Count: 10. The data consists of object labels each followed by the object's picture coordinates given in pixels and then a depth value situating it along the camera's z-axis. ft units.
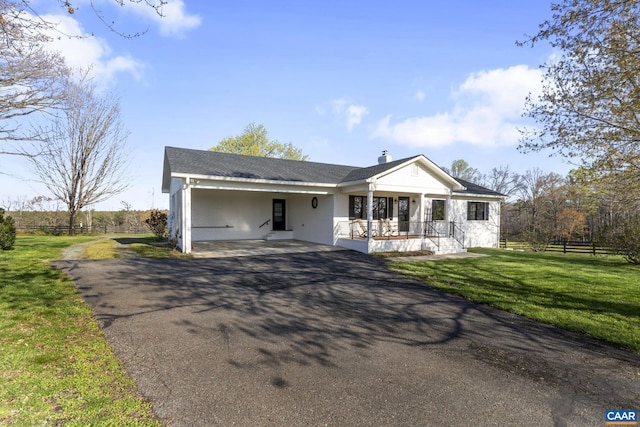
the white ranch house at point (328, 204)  45.73
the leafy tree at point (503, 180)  145.69
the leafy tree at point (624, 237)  39.93
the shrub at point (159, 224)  59.88
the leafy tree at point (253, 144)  119.03
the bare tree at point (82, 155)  74.38
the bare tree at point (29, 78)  26.32
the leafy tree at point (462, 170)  151.02
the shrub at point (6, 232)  38.18
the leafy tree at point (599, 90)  20.83
